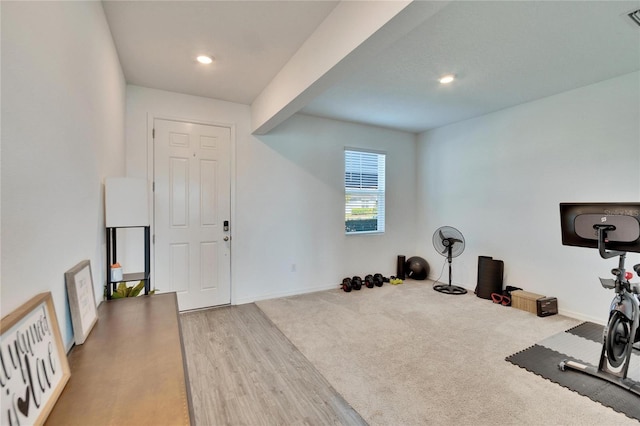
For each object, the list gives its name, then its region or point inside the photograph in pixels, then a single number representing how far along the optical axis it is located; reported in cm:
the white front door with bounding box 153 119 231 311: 353
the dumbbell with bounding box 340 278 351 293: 448
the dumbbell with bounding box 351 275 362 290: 456
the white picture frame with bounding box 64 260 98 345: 130
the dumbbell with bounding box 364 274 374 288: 470
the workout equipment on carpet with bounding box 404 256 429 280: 518
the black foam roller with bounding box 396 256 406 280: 519
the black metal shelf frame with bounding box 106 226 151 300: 213
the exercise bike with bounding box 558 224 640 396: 207
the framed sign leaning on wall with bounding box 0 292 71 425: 71
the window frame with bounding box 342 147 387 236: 494
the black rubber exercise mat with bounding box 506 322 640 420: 200
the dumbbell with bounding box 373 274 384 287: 479
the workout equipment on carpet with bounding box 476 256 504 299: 408
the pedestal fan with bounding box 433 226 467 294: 451
